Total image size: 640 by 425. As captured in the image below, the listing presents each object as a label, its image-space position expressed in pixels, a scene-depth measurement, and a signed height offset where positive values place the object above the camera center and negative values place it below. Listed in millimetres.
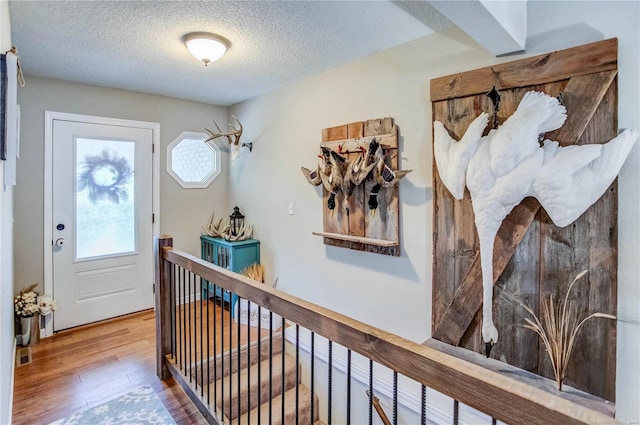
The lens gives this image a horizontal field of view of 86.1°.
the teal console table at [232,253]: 3602 -514
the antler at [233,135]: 3834 +817
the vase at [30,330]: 2902 -1069
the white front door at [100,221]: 3229 -153
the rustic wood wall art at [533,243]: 1556 -184
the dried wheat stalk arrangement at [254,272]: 3543 -685
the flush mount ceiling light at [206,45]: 2217 +1063
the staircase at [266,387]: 2535 -1405
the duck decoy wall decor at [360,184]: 2412 +176
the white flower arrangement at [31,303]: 2850 -848
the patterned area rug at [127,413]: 2043 -1283
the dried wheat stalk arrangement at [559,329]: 1631 -599
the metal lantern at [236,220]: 3956 -162
